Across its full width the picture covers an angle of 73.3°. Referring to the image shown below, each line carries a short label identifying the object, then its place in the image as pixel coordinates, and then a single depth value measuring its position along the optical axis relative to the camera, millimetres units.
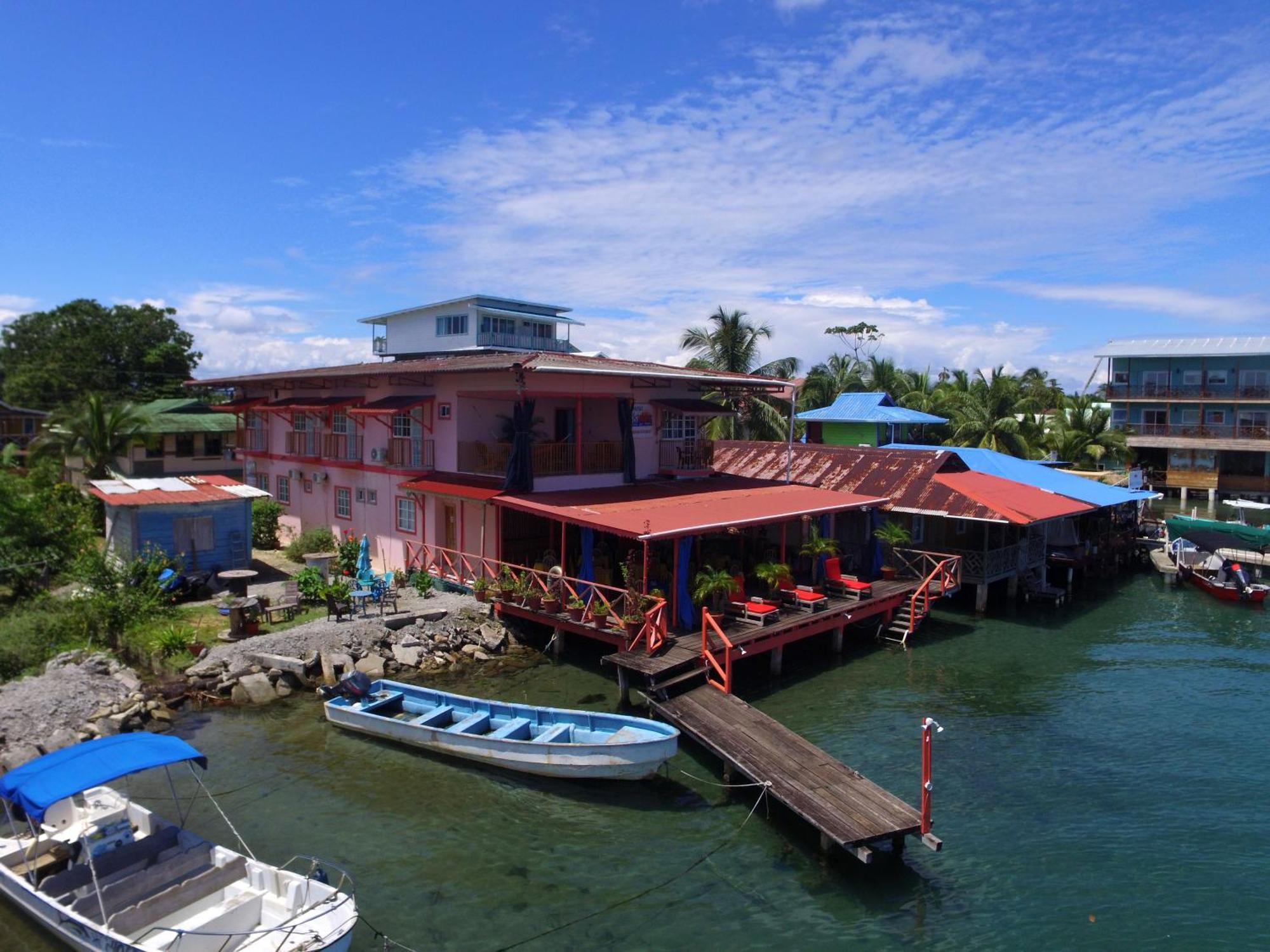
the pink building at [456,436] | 23984
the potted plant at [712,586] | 19781
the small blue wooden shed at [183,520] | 23672
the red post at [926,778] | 12320
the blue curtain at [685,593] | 19953
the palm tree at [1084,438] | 49281
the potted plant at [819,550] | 23828
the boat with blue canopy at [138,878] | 9742
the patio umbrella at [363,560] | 24547
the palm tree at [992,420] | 45719
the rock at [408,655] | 20031
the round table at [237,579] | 22766
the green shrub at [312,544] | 28062
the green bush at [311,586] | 22609
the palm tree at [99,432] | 34312
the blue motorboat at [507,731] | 14469
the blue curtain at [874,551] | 26750
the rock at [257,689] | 18203
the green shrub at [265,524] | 30469
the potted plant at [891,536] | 25891
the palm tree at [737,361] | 43781
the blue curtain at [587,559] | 20891
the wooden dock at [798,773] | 12234
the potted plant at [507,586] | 21578
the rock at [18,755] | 14406
